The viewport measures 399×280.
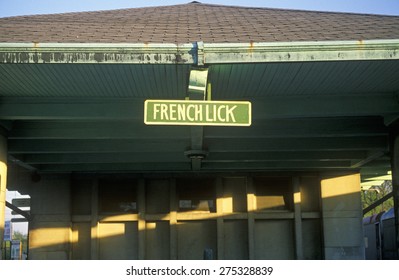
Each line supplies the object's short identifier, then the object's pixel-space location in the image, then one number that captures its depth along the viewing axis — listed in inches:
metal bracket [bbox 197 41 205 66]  311.6
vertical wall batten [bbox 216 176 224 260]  716.0
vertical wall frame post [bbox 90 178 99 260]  715.4
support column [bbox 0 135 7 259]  438.3
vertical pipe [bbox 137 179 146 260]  713.6
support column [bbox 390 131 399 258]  463.8
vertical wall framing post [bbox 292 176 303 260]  720.3
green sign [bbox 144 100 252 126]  297.1
